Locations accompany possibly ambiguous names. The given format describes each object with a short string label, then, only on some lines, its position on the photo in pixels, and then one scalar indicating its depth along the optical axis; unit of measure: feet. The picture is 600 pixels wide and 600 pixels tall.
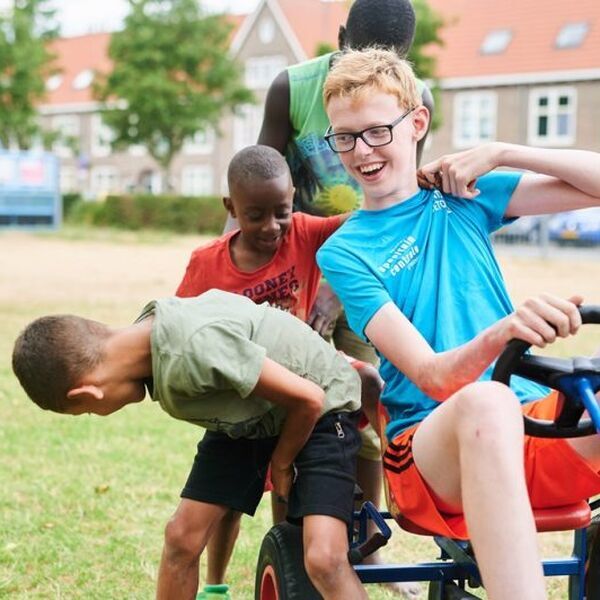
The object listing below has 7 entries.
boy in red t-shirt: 10.55
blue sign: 95.30
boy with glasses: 7.03
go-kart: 7.19
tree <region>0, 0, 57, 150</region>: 110.01
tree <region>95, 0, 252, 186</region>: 115.03
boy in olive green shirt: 8.17
